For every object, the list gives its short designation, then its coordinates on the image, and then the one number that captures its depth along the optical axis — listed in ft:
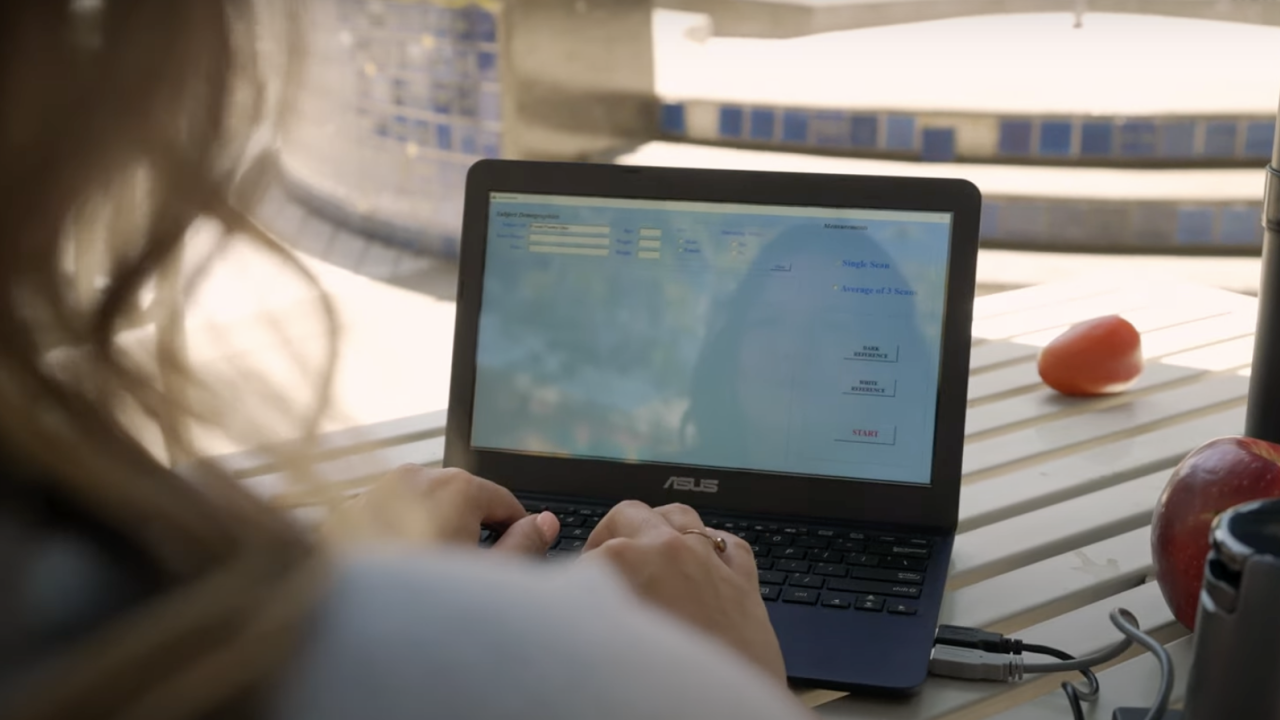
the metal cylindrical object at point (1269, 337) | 3.14
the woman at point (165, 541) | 1.00
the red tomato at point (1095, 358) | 4.02
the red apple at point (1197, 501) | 2.55
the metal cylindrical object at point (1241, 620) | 1.98
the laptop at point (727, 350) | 3.08
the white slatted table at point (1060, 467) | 2.43
